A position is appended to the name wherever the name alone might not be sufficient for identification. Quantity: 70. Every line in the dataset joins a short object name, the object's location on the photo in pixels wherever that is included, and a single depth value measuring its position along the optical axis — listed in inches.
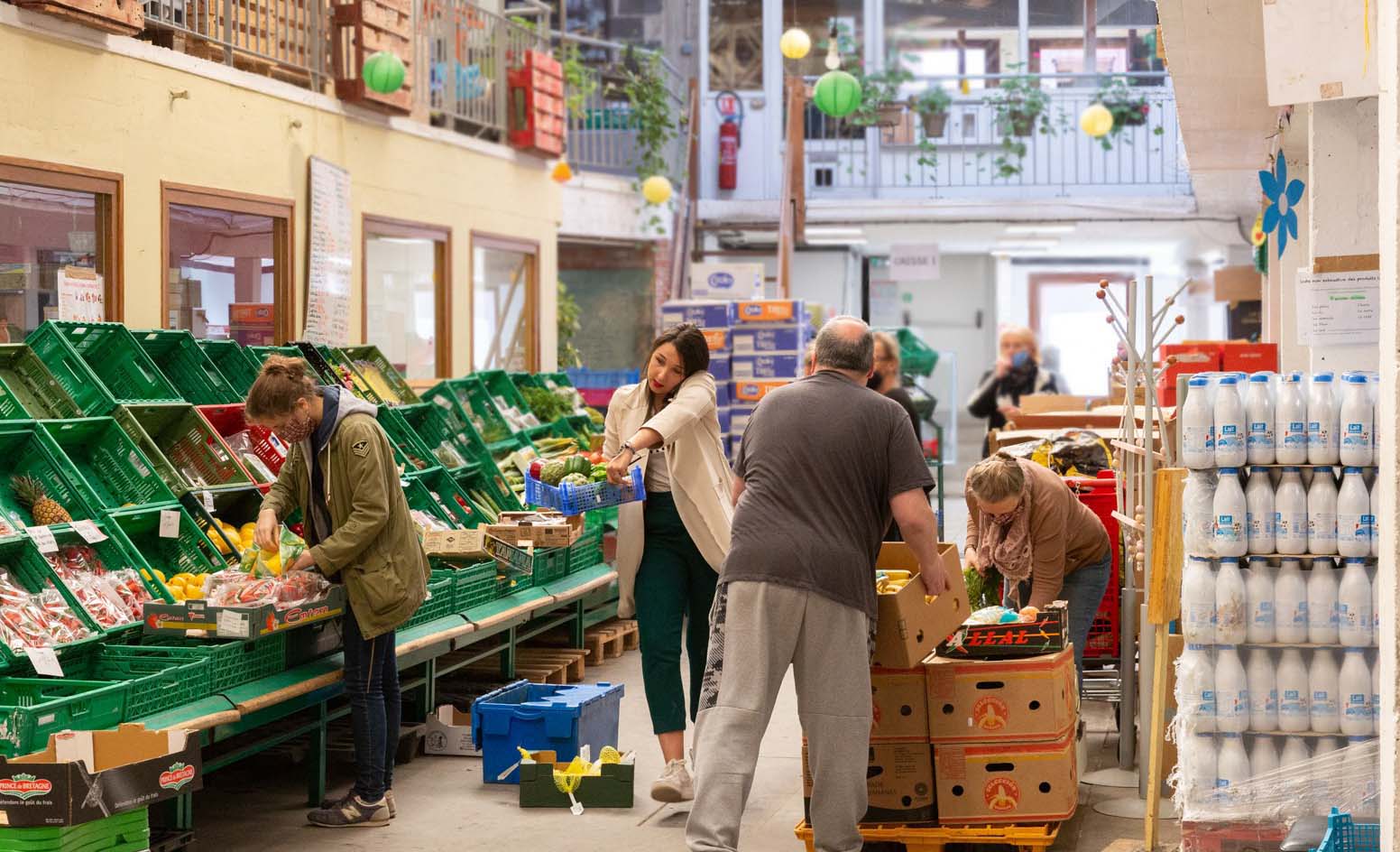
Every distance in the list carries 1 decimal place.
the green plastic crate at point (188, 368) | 292.0
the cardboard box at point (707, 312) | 473.1
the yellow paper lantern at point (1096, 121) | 674.2
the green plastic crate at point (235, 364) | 303.4
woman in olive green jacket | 226.5
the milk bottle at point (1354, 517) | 190.2
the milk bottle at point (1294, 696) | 195.8
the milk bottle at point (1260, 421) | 194.7
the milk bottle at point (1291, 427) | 193.5
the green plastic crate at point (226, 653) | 219.8
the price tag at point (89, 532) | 233.8
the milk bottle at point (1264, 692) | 197.5
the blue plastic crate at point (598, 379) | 610.2
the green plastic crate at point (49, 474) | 237.3
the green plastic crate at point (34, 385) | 252.8
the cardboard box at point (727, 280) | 538.6
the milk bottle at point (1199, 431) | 196.9
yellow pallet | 212.8
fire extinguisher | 823.1
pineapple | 235.8
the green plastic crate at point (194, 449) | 274.8
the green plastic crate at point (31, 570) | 220.7
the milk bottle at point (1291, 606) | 193.8
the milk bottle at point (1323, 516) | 192.1
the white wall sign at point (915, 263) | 828.6
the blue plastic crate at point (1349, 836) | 159.3
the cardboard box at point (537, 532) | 325.1
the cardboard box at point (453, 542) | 303.0
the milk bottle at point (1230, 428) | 195.2
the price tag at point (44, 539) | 224.4
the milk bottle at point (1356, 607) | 191.0
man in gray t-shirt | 199.0
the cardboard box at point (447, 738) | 288.2
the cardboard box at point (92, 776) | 182.5
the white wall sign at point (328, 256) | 378.6
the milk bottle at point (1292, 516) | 193.3
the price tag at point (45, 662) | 204.5
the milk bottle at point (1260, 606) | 195.0
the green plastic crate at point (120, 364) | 273.0
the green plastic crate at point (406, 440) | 339.0
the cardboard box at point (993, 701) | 215.8
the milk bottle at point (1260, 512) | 194.4
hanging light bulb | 663.8
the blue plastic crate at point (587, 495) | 247.0
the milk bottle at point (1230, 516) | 194.7
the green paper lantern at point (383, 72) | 385.7
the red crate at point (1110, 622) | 286.7
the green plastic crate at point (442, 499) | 322.3
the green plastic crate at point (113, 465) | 253.9
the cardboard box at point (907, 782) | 217.2
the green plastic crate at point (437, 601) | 283.1
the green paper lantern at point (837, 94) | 584.4
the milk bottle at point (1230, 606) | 195.2
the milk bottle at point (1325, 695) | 194.4
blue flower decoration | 371.6
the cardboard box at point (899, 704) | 217.0
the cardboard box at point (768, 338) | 466.3
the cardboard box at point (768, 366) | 464.4
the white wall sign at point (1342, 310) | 237.5
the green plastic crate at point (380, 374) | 350.0
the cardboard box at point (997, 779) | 215.5
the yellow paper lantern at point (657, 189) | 649.0
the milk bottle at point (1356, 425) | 189.5
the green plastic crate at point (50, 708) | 186.4
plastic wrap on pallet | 193.3
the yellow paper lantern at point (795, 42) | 606.5
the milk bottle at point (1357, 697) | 192.4
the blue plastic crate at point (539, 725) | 258.4
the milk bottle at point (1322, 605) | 192.4
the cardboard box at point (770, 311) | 469.7
